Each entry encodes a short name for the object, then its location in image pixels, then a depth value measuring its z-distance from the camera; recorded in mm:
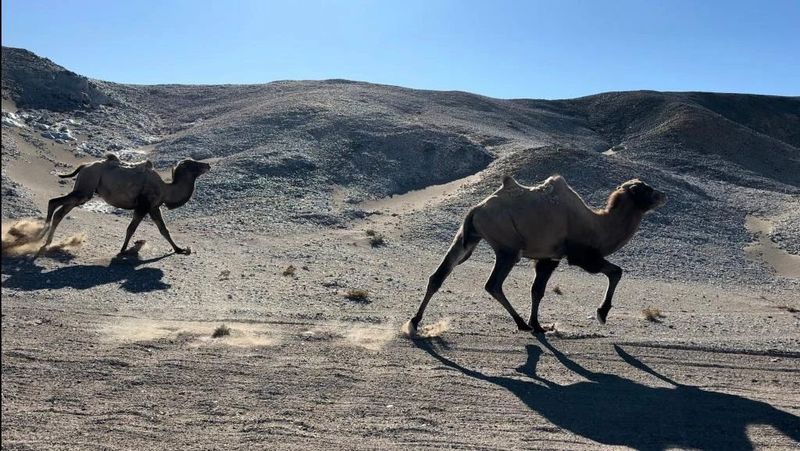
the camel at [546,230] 10844
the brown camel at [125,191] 16938
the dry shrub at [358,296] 14195
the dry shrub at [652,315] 13375
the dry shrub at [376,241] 25094
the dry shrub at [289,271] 17022
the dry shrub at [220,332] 10117
